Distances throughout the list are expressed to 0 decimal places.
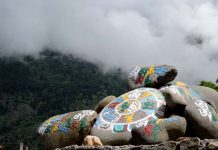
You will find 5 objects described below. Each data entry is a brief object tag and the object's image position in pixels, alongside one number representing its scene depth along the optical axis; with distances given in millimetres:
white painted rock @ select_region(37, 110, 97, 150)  12406
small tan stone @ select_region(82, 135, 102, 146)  11516
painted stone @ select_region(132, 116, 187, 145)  11023
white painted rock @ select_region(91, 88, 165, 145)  11906
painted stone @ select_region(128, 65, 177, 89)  13109
